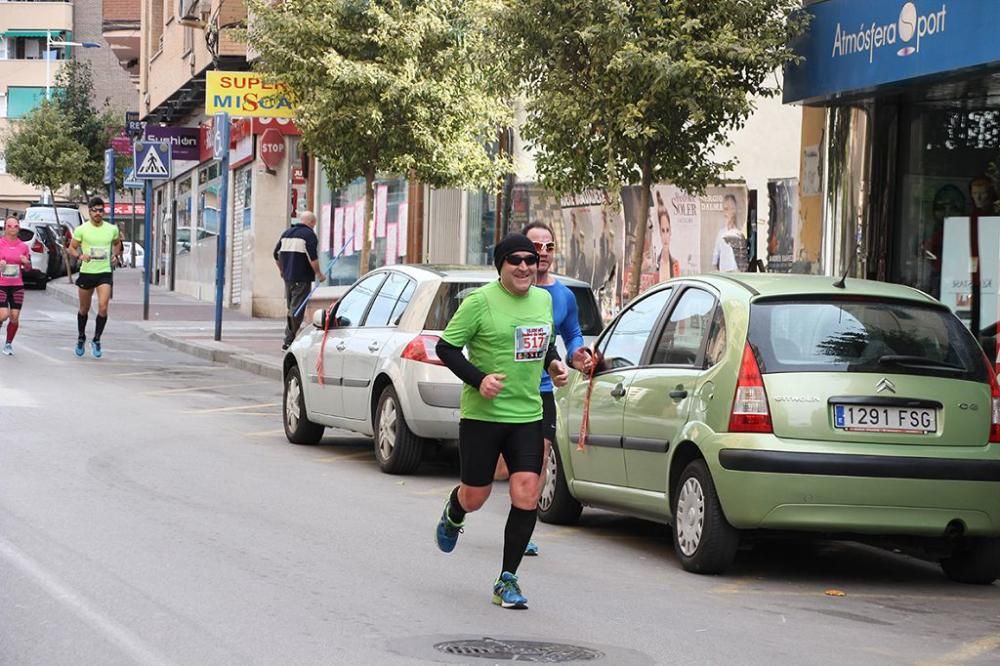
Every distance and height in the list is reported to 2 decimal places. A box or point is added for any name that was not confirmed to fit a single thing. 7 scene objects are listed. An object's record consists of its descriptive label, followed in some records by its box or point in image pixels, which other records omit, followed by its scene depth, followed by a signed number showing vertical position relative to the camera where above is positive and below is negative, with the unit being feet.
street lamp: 265.24 +23.38
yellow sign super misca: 88.17 +5.66
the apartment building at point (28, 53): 275.59 +23.48
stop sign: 114.42 +4.26
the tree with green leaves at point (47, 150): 223.30 +7.07
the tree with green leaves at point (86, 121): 229.25 +11.07
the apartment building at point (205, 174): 116.16 +2.80
